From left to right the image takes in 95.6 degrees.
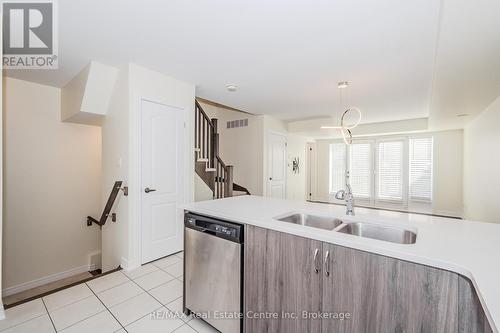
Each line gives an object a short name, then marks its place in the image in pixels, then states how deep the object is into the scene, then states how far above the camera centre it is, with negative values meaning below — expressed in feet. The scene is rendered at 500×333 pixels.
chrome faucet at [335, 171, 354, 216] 5.55 -0.83
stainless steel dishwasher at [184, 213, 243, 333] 5.17 -2.66
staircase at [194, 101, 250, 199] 13.10 +0.18
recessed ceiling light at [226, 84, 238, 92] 11.73 +4.04
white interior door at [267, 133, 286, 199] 19.03 -0.11
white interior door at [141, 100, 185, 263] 9.64 -0.70
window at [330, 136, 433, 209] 20.81 -0.53
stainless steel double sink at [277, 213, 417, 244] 4.74 -1.47
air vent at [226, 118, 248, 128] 19.29 +3.52
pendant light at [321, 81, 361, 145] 11.10 +4.01
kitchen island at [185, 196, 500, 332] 2.97 -1.71
